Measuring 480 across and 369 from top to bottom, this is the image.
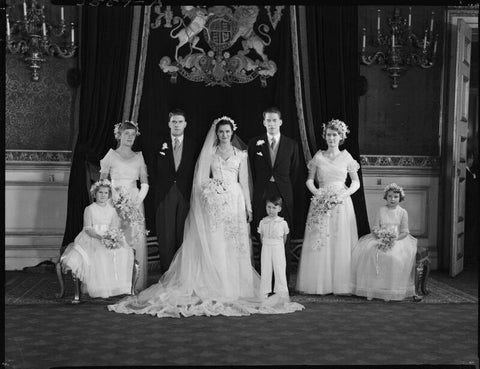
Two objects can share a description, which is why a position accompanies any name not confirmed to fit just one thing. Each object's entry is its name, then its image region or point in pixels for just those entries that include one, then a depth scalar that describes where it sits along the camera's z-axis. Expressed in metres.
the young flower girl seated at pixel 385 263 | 6.65
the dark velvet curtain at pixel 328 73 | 7.77
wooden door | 8.05
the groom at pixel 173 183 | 6.96
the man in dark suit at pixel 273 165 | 6.83
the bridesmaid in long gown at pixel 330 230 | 6.84
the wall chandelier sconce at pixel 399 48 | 8.16
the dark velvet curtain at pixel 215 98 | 7.79
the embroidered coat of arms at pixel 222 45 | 7.85
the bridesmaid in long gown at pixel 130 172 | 6.92
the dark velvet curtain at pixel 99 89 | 7.62
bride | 6.26
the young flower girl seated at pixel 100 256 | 6.33
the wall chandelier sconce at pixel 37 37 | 7.77
